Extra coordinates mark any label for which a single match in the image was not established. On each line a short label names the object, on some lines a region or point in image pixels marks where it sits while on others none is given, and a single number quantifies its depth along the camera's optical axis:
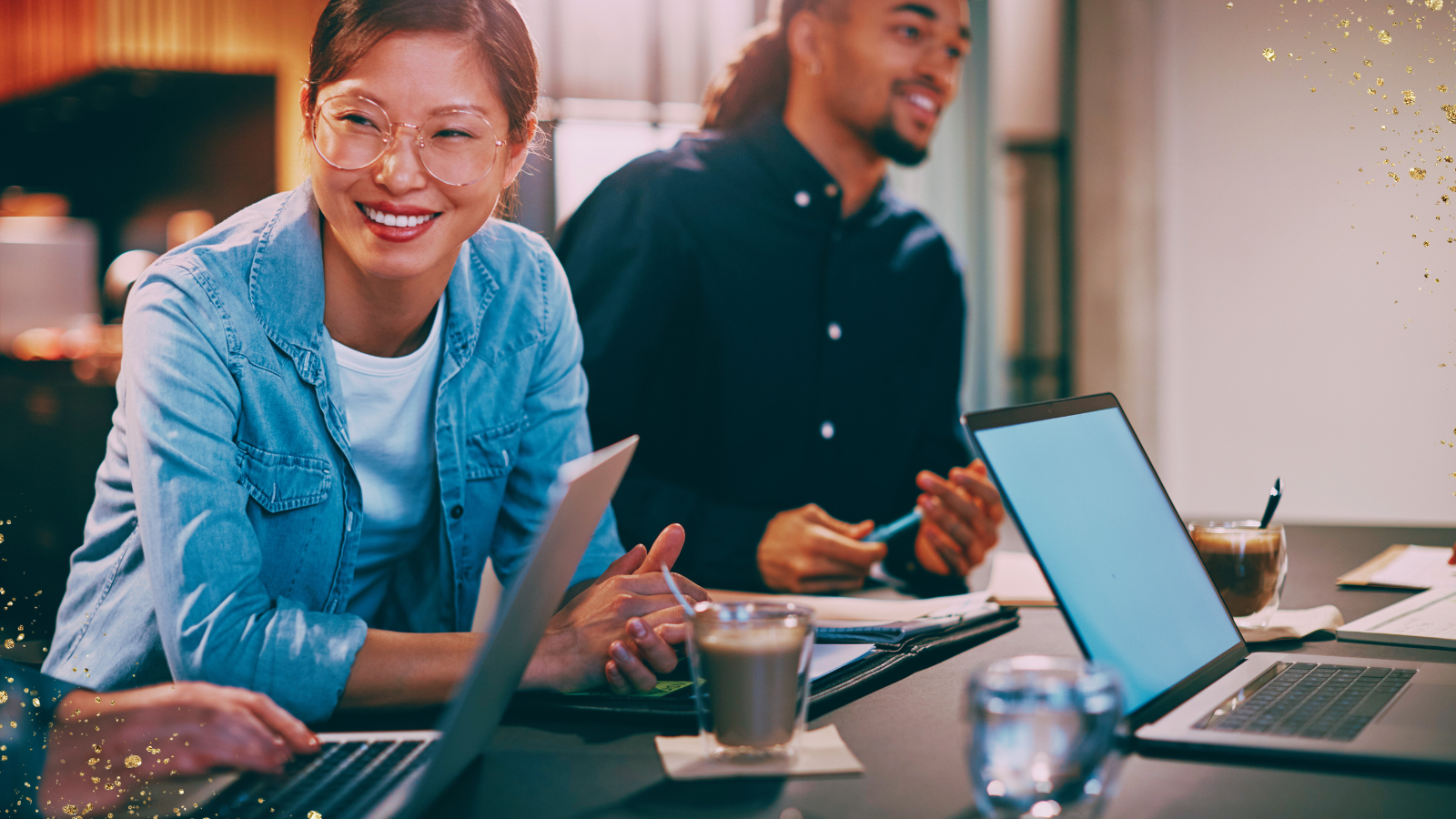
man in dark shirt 1.77
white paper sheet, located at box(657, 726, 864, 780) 0.68
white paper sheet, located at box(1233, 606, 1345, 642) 1.04
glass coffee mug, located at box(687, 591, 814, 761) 0.69
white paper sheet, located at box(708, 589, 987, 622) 1.12
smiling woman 0.86
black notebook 0.82
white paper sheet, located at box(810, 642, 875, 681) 0.90
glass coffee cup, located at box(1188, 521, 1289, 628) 1.05
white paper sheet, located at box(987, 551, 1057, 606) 1.25
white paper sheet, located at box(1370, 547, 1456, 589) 1.37
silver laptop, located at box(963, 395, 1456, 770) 0.73
